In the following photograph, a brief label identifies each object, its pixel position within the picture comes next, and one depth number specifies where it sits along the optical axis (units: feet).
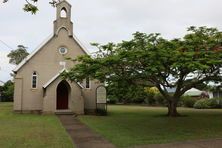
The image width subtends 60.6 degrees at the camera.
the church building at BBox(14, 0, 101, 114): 59.95
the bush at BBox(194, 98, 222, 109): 85.46
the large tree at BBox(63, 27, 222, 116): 31.29
